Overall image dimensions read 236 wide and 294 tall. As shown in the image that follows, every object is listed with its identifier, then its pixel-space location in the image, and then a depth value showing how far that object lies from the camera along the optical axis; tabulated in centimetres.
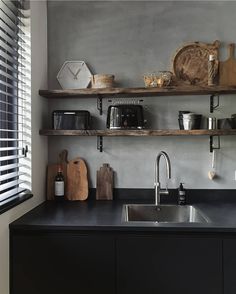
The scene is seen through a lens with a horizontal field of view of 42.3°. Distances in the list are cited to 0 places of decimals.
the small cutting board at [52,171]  240
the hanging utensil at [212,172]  235
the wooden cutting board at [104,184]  241
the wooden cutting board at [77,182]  240
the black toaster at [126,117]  222
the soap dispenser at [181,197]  229
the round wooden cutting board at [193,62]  235
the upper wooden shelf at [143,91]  215
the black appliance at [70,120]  228
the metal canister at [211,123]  222
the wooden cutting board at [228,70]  233
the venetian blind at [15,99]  181
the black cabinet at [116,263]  166
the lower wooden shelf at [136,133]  215
